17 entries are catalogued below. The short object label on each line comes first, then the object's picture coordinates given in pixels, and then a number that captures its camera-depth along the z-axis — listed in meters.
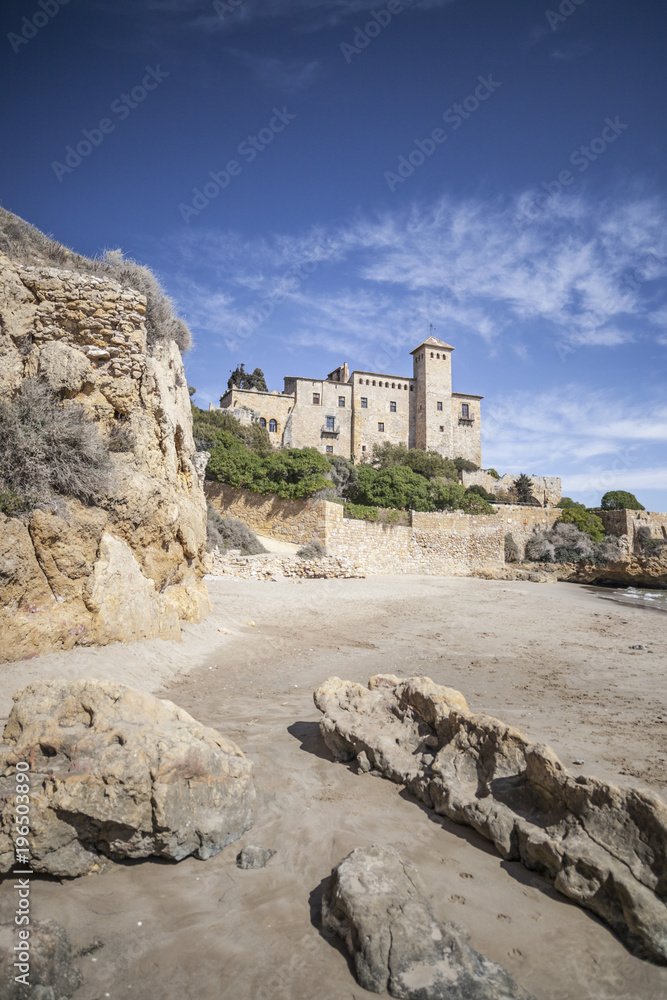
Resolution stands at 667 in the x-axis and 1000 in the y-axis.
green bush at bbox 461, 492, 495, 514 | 30.03
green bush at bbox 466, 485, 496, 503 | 38.62
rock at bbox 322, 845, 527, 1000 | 1.95
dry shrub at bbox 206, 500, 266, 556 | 18.72
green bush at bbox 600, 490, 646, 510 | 39.69
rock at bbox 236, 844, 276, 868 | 2.69
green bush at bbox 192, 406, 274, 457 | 28.93
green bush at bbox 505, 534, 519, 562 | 30.39
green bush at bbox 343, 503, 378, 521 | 24.70
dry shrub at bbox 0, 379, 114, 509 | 5.46
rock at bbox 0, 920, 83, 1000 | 1.79
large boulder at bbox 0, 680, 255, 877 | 2.58
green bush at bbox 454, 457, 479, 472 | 45.34
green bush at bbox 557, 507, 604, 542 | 31.52
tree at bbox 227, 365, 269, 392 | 47.25
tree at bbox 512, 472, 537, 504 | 43.16
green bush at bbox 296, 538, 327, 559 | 20.66
